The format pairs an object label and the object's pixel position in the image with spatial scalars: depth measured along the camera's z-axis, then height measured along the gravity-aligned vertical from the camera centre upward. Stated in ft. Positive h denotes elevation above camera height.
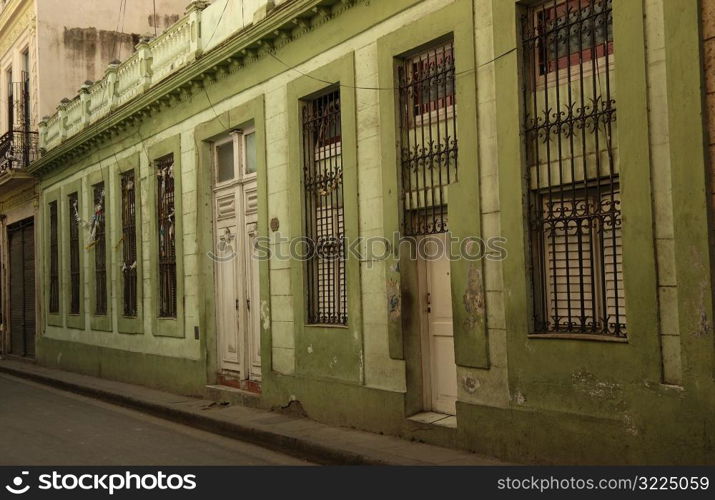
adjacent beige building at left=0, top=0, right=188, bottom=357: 68.54 +18.19
